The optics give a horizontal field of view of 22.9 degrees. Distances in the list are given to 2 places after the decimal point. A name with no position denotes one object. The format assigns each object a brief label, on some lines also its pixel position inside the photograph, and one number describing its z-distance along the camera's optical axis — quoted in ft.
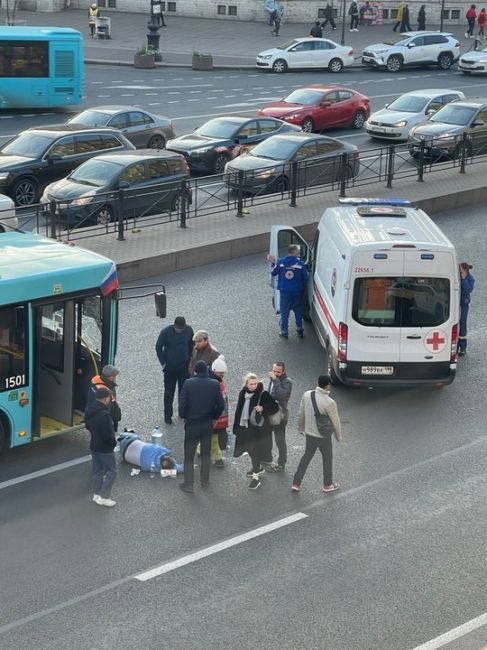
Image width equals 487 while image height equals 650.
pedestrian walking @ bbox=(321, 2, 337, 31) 188.91
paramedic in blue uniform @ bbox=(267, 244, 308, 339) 57.36
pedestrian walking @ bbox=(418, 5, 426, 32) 187.11
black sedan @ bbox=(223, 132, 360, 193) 83.56
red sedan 110.22
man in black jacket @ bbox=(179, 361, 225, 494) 40.60
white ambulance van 49.52
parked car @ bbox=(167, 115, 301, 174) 93.81
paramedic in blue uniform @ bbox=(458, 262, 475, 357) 54.29
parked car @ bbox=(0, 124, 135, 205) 82.07
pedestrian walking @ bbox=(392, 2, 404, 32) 185.68
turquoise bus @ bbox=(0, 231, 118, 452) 41.88
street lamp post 158.51
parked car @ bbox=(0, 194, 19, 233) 67.82
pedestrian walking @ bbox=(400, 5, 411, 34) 184.55
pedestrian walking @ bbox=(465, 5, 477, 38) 188.14
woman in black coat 41.65
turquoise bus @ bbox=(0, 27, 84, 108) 118.73
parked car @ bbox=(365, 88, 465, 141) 107.65
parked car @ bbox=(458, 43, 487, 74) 157.58
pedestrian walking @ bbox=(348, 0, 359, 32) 187.62
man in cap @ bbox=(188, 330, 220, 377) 45.28
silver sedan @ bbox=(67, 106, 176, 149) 96.53
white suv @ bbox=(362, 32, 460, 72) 158.30
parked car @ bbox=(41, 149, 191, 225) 73.20
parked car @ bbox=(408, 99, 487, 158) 95.20
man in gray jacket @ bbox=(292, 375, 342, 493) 40.78
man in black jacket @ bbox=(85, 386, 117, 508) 39.45
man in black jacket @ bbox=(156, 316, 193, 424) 46.88
